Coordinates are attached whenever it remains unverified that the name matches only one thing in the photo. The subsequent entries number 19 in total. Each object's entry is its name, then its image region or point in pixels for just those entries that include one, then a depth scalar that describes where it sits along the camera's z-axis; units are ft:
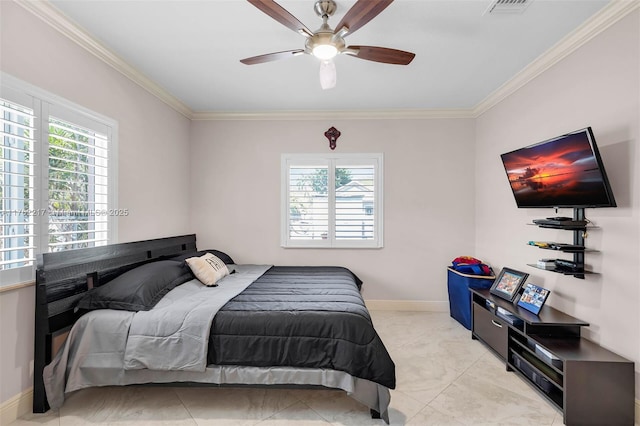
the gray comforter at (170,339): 6.63
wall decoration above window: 13.50
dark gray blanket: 6.48
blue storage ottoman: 11.20
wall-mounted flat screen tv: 6.79
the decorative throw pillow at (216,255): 11.03
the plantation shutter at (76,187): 7.15
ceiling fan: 5.50
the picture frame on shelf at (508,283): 9.23
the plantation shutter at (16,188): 6.08
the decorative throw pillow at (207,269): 9.61
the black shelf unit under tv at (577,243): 7.42
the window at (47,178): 6.19
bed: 6.55
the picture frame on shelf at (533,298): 8.11
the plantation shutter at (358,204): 13.58
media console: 6.29
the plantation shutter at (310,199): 13.69
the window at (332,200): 13.57
